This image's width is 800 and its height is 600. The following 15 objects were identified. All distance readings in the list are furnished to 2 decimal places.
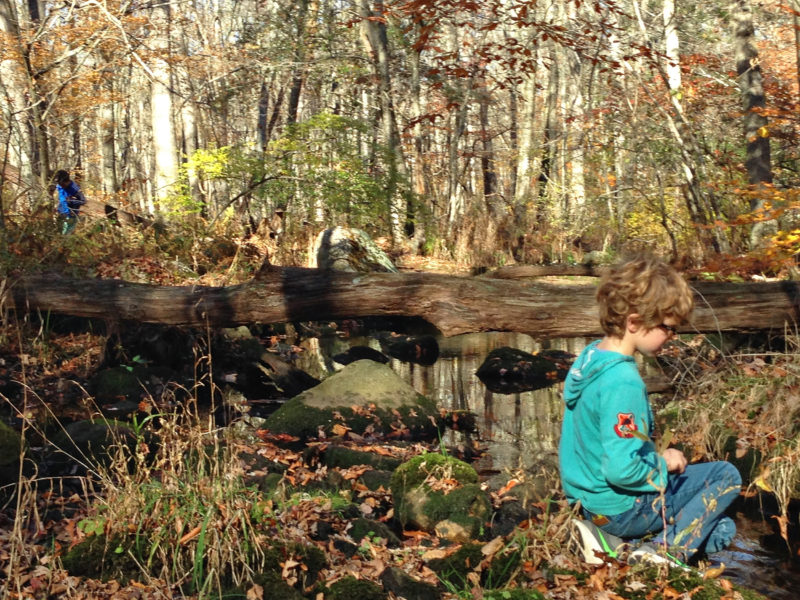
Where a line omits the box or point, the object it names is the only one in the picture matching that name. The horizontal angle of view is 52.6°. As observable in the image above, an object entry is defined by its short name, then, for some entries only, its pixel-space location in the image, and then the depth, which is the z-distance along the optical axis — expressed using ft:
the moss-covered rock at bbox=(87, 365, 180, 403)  28.04
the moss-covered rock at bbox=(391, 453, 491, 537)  16.80
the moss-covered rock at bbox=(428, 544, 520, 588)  12.72
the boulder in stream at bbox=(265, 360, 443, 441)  24.82
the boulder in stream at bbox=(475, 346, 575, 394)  32.78
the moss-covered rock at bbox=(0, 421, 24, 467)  16.95
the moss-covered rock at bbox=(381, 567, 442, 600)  12.88
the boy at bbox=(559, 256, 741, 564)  11.39
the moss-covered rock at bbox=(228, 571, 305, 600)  12.12
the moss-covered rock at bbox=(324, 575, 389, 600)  12.35
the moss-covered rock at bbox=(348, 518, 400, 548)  15.84
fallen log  25.88
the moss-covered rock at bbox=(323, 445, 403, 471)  21.07
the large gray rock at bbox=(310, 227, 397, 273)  45.24
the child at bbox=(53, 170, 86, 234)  41.87
